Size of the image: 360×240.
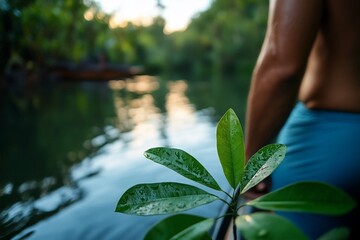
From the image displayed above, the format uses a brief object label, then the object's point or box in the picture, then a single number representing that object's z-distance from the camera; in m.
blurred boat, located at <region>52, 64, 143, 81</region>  19.24
